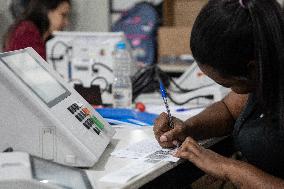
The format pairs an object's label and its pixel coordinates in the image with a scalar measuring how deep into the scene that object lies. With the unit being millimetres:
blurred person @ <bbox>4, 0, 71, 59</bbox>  5882
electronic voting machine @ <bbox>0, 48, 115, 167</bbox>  2207
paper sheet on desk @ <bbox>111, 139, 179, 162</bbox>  2396
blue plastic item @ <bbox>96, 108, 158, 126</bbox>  3269
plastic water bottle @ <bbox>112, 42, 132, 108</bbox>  4188
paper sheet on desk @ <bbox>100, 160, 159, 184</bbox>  2055
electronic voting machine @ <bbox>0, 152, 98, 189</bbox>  1592
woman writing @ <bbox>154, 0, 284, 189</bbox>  1997
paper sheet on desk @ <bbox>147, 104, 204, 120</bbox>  3612
